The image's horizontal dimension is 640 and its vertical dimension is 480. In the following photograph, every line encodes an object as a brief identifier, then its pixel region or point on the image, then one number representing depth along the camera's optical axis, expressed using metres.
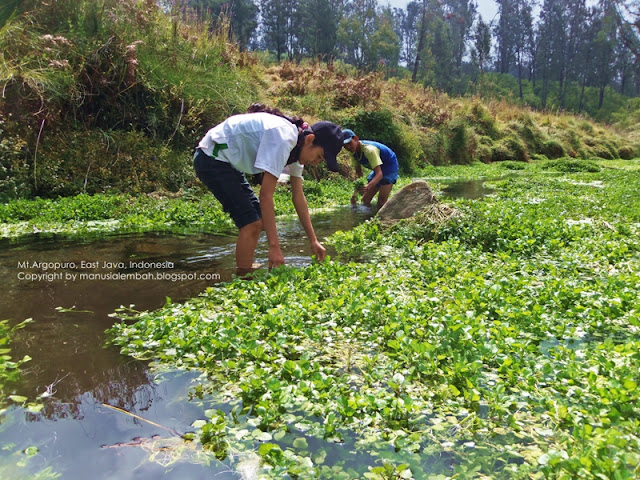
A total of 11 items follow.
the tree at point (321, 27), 56.09
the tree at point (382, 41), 49.38
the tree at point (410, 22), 89.12
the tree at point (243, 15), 55.81
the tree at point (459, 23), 79.45
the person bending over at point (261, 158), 4.45
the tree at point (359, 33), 50.34
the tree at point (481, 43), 51.12
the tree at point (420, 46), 51.53
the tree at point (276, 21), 58.31
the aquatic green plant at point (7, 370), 2.77
